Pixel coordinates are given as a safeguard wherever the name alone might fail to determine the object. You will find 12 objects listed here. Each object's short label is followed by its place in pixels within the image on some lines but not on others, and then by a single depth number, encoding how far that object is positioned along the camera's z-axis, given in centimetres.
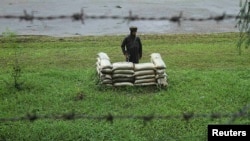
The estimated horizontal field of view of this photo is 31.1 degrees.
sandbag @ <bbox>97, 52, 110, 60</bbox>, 930
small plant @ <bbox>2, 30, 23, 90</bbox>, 888
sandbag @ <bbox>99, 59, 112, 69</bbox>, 878
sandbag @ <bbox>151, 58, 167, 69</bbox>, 882
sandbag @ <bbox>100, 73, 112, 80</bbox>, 884
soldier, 937
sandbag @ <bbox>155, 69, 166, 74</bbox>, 885
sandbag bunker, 884
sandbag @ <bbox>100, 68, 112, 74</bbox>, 877
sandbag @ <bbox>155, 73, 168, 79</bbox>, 884
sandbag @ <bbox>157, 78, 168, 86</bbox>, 883
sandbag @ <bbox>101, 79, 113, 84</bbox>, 887
